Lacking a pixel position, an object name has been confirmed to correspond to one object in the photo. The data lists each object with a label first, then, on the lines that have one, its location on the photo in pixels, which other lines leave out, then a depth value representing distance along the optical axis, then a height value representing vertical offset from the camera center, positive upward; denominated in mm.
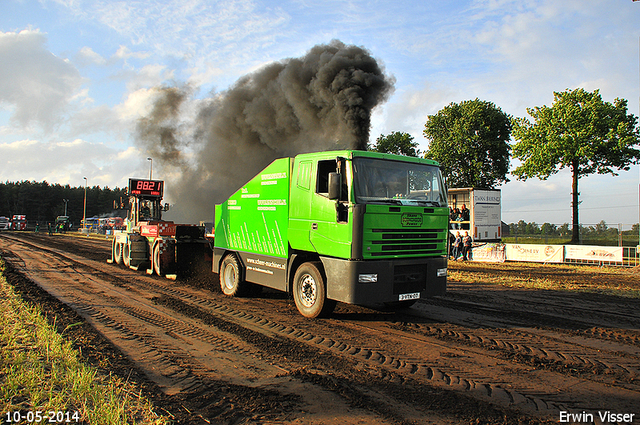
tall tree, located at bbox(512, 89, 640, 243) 29047 +7058
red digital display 15828 +1430
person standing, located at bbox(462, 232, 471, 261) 21531 -939
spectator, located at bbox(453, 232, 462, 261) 22188 -975
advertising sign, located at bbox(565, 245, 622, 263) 18406 -960
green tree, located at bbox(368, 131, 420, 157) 47875 +10129
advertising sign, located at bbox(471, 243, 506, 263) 21328 -1246
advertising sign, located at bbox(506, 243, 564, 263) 19617 -1100
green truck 6375 -33
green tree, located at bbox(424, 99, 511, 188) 40156 +8597
